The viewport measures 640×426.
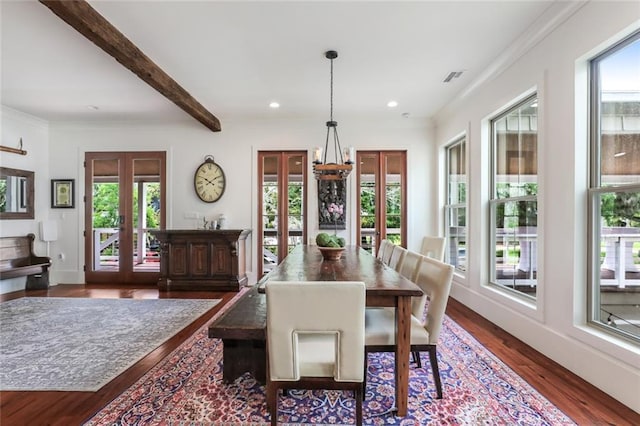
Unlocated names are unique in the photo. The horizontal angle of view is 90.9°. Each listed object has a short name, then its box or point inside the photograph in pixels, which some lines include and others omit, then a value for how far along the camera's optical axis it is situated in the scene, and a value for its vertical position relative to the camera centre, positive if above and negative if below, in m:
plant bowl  2.80 -0.37
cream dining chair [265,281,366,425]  1.54 -0.60
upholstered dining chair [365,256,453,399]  1.93 -0.75
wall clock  5.48 +0.53
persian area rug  1.82 -1.20
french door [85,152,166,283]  5.55 -0.04
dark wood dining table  1.80 -0.44
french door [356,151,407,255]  5.48 +0.25
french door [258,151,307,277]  5.49 +0.13
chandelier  3.15 +0.47
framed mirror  4.89 +0.30
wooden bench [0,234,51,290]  4.77 -0.79
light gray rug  2.32 -1.21
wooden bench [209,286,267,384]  2.12 -0.97
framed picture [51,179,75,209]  5.60 +0.32
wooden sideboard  5.01 -0.77
